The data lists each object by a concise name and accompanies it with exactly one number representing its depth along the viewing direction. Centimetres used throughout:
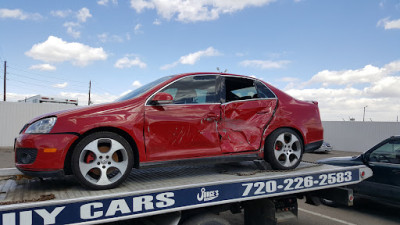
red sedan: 305
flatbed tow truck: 252
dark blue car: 525
